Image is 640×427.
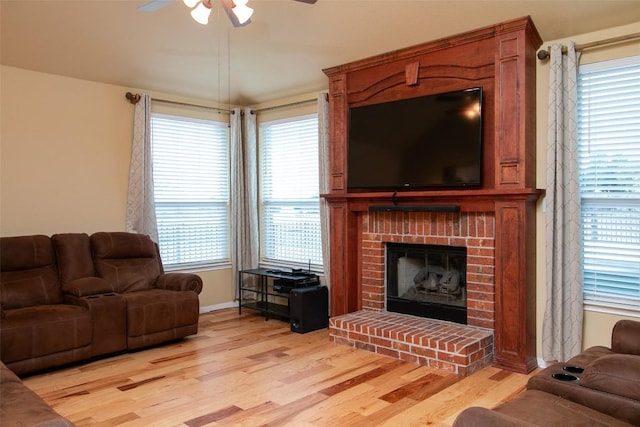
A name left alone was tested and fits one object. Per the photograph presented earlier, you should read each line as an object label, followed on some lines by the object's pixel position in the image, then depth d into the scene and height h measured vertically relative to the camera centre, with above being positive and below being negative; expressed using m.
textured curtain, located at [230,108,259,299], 6.07 +0.13
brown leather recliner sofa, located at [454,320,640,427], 1.79 -0.80
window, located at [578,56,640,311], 3.47 +0.15
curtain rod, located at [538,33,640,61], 3.42 +1.16
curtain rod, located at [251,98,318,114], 5.61 +1.20
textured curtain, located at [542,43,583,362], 3.59 -0.14
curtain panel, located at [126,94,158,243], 5.25 +0.31
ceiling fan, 2.62 +1.08
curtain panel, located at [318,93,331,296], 5.19 +0.39
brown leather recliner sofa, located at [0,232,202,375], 3.66 -0.84
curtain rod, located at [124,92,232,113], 5.22 +1.20
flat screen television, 3.93 +0.52
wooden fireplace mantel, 3.68 +0.43
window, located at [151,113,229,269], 5.61 +0.19
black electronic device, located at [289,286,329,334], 4.88 -1.09
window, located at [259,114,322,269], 5.65 +0.14
